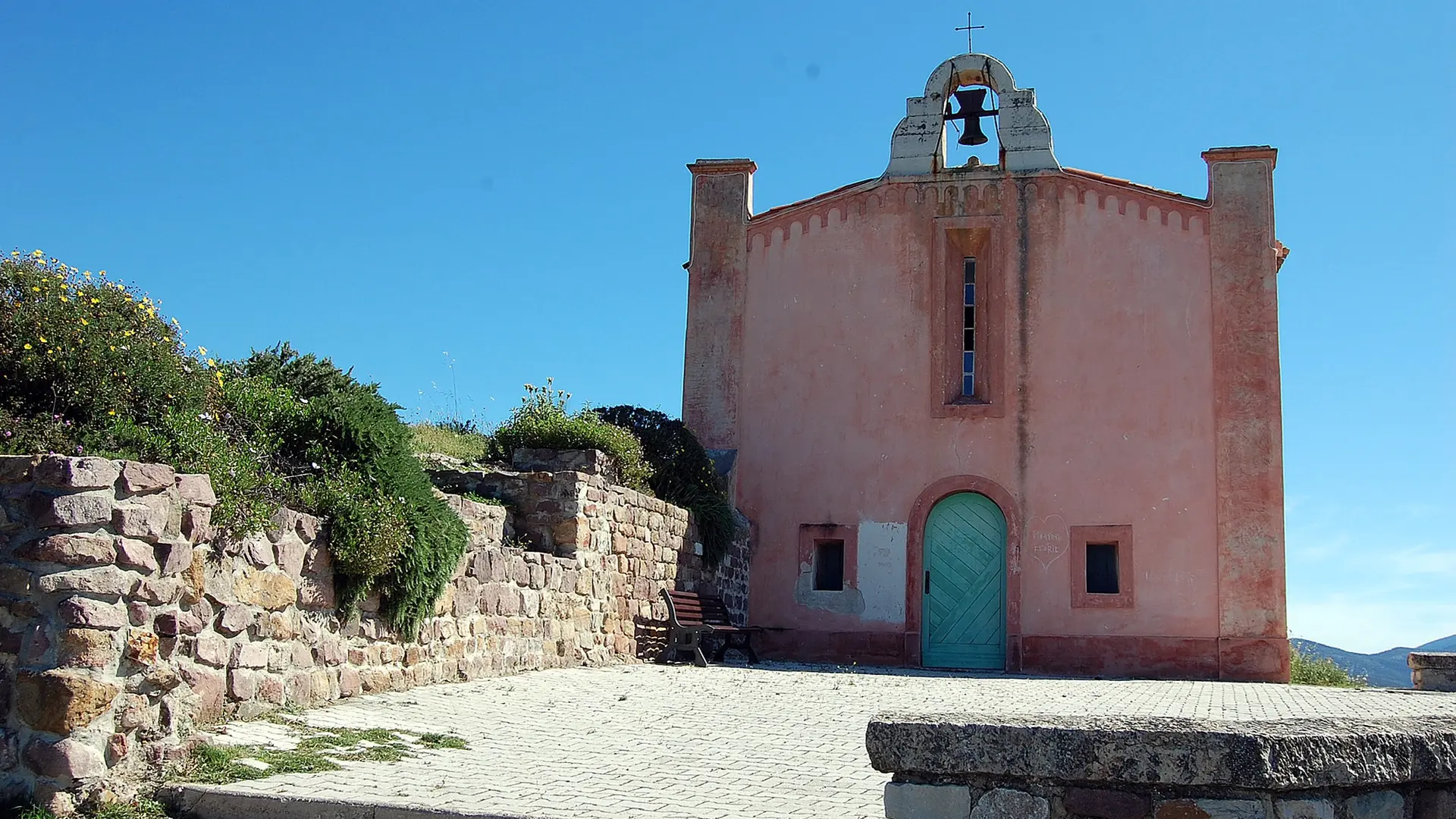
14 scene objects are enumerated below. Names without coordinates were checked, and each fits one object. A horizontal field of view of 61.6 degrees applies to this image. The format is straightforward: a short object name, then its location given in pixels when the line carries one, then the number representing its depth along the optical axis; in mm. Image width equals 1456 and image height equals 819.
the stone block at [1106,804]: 4000
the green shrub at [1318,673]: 17234
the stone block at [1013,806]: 4070
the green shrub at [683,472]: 15758
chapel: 16562
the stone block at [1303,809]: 3969
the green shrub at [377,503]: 8203
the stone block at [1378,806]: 4094
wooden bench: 14133
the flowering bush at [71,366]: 6637
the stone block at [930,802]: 4121
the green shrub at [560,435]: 13625
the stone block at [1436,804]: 4250
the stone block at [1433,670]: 14266
